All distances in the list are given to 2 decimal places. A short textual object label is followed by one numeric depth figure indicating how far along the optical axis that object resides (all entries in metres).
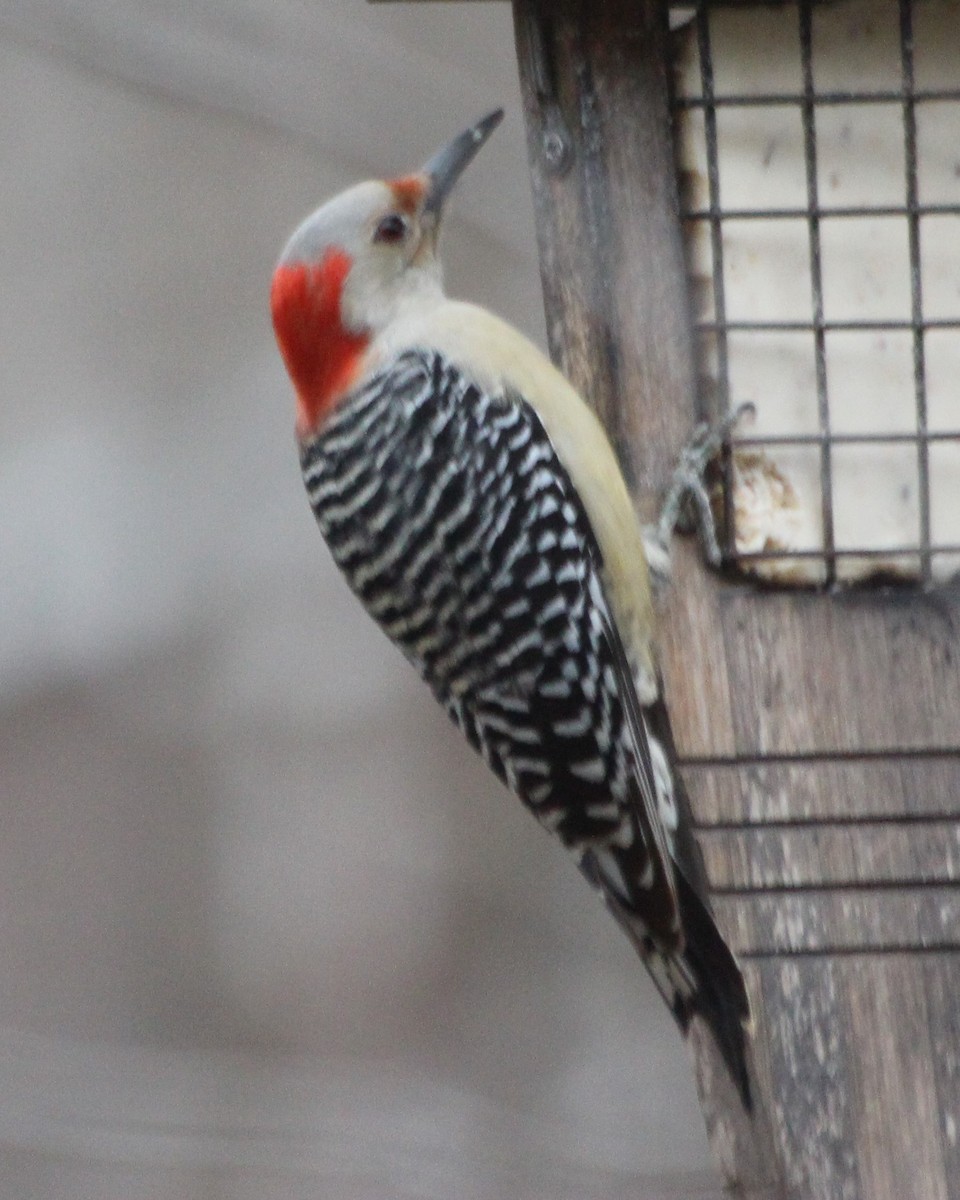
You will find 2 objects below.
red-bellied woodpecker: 4.65
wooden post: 4.52
